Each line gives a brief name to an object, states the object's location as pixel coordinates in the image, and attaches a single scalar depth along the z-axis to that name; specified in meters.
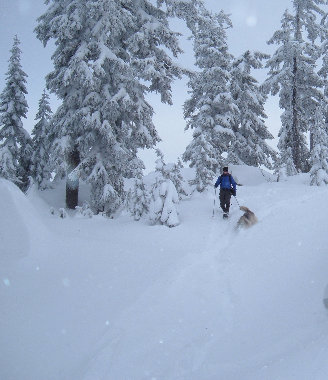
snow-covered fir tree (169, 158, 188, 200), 13.88
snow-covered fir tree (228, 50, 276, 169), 25.25
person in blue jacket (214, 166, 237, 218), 13.05
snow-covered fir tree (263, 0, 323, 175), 22.19
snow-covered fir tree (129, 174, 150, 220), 12.51
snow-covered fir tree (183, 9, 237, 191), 22.31
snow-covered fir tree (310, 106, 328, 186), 17.44
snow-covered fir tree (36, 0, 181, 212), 13.93
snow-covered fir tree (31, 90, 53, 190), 23.05
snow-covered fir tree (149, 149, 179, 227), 11.80
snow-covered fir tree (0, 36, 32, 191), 23.56
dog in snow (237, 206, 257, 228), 11.71
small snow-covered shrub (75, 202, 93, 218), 13.53
